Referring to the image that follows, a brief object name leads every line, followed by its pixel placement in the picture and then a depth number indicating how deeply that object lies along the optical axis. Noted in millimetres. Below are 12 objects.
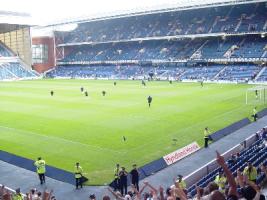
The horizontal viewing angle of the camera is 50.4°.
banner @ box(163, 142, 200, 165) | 15617
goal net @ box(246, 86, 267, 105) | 29895
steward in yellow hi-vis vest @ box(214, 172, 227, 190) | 9762
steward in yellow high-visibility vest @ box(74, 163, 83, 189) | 13334
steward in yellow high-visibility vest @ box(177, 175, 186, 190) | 11066
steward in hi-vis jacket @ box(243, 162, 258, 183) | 10097
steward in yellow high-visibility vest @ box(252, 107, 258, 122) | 22997
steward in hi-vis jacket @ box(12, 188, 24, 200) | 10733
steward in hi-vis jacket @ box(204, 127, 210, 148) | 17852
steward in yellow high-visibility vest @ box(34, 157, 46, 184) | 13791
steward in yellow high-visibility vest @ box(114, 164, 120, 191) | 12956
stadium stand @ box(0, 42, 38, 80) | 65606
